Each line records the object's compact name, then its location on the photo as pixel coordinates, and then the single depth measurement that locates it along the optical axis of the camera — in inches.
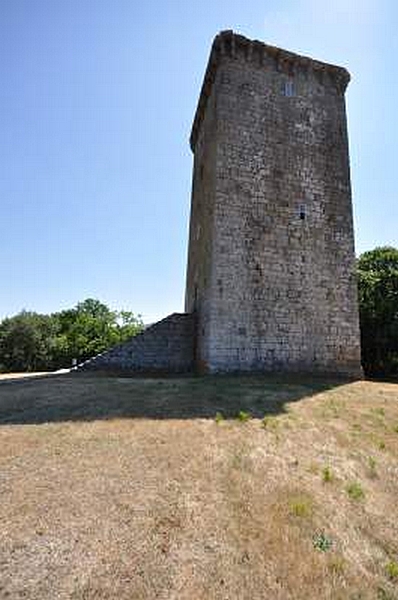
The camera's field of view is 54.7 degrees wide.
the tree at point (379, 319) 893.8
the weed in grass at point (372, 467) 270.1
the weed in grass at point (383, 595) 168.1
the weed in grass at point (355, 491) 239.2
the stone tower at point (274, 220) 568.7
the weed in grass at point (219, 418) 331.0
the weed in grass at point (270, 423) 329.5
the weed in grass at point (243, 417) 339.3
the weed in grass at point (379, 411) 393.6
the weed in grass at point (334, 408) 380.3
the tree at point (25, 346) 1761.8
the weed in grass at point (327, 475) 253.8
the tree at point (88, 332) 1795.0
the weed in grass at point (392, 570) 181.2
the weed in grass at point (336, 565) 177.0
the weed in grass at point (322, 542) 190.0
